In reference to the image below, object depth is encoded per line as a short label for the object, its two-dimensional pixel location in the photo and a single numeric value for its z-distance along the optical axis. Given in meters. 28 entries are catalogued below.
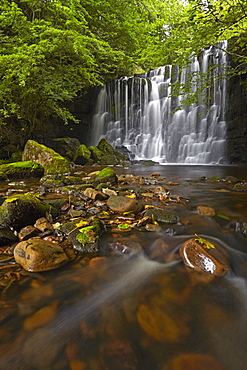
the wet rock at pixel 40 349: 1.25
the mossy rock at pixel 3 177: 8.01
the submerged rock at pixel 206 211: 3.98
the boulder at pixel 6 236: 2.61
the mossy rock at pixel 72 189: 5.50
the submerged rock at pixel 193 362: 1.23
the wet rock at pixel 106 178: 7.11
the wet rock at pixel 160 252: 2.46
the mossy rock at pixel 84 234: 2.58
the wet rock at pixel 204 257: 2.14
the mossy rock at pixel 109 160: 16.22
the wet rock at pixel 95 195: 4.59
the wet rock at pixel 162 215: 3.47
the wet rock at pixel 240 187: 6.09
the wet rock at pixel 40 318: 1.52
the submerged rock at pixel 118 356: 1.24
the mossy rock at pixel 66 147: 17.17
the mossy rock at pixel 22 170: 8.63
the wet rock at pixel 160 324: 1.43
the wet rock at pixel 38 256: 2.15
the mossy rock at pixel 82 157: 15.77
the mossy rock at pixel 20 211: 2.88
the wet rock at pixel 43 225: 2.96
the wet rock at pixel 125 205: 3.82
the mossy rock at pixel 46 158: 10.27
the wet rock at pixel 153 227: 3.14
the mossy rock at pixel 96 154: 16.70
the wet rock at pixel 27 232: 2.73
